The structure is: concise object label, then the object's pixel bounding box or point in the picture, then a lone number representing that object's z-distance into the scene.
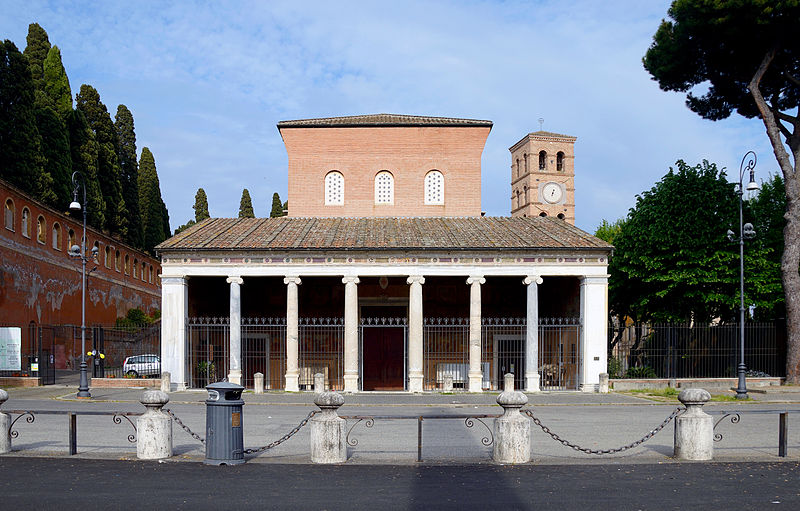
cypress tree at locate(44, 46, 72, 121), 47.66
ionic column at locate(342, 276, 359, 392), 24.66
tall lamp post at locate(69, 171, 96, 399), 21.61
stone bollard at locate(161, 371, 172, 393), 23.64
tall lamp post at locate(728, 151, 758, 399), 22.70
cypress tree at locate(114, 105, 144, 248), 52.00
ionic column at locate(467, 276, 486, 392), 24.80
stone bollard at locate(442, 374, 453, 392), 25.16
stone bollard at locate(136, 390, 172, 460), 10.39
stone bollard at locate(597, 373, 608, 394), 24.38
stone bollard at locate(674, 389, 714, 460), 10.45
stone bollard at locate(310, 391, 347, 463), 10.14
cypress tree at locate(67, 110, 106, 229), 44.56
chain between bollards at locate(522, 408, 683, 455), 10.15
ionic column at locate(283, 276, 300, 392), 25.00
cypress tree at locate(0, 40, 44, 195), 37.03
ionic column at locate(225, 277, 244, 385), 24.64
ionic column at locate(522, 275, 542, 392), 24.80
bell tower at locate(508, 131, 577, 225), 66.06
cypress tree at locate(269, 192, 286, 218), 68.06
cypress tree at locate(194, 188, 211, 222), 71.19
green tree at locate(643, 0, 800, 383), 25.70
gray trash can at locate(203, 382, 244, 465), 9.98
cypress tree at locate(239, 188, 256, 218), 68.31
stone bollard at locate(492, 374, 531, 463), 10.16
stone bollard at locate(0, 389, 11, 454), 10.83
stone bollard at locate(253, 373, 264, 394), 23.90
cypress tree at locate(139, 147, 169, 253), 56.94
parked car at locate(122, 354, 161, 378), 29.40
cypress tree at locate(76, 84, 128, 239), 48.50
